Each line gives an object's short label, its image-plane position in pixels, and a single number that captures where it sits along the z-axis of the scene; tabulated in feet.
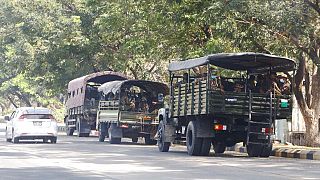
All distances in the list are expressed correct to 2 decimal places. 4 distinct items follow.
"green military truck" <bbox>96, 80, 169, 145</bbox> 102.94
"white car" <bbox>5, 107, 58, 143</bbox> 102.27
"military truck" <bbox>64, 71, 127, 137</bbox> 130.93
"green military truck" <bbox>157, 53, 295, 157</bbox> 73.15
